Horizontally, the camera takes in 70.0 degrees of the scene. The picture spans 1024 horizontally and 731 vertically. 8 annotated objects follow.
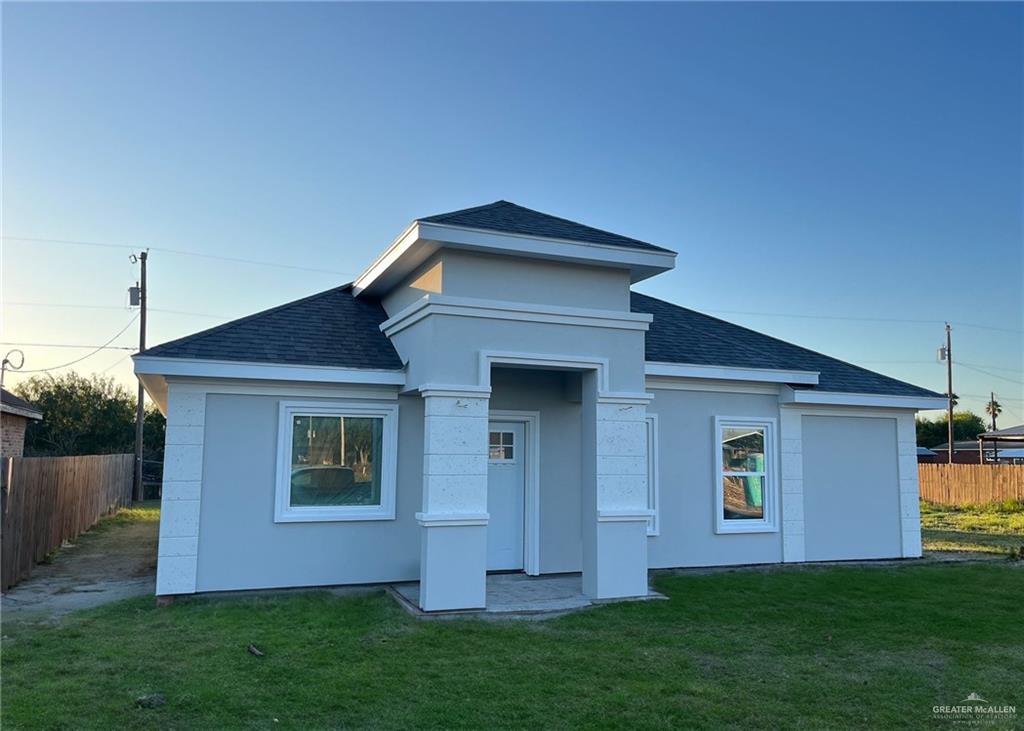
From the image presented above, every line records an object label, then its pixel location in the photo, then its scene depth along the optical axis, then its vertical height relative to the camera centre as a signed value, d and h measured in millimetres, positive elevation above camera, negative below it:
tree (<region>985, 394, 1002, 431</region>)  74625 +4838
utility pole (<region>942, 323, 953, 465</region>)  37531 +4494
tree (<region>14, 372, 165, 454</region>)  30188 +1016
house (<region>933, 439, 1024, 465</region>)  42931 +321
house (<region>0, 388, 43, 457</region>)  20594 +701
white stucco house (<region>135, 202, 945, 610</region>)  8367 +219
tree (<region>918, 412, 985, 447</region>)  60875 +2437
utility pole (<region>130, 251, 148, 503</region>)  24328 +3823
